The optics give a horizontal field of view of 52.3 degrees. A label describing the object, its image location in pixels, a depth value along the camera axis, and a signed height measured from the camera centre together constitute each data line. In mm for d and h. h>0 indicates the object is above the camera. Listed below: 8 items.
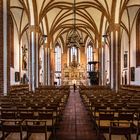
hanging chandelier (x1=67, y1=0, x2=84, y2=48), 17756 +3935
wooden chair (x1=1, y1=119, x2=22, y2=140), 2995 -1220
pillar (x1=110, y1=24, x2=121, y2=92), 13607 +1101
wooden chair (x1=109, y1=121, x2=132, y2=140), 2940 -1252
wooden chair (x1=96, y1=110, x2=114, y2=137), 3774 -1535
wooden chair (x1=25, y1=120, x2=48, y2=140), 3037 -1233
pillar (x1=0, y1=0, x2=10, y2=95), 7499 +1061
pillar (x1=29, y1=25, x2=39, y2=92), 13890 +1055
